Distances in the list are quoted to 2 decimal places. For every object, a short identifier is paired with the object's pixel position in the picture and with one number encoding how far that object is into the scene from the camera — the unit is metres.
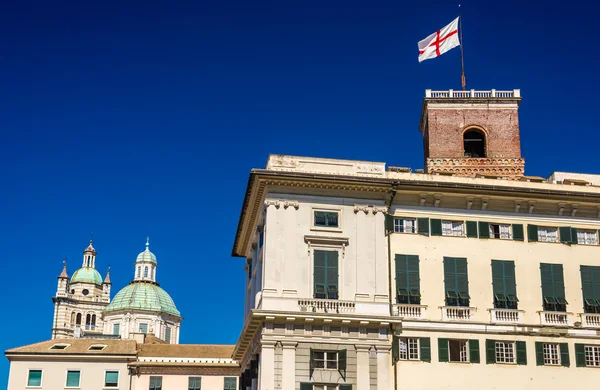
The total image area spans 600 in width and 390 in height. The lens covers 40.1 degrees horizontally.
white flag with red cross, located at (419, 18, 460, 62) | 54.62
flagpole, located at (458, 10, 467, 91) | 62.82
